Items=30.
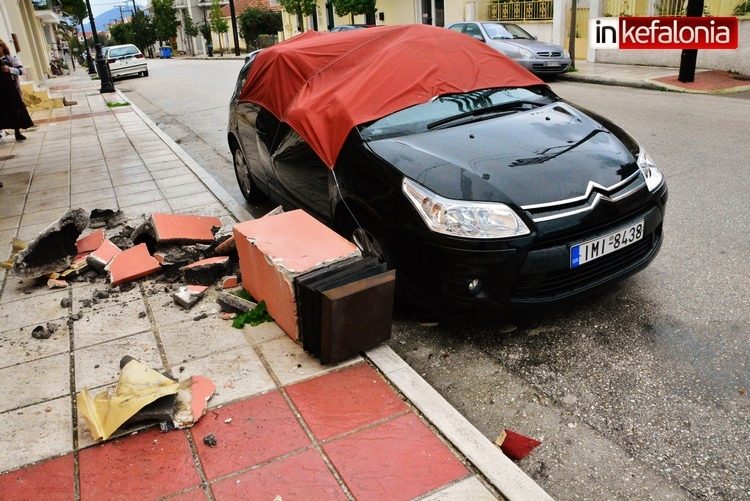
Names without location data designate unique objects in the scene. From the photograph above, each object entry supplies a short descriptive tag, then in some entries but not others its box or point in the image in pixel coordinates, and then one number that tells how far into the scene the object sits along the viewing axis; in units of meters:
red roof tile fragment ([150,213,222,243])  4.95
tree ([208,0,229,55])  62.34
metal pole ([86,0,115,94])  22.30
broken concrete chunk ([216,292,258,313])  4.06
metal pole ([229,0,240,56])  49.14
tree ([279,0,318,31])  40.97
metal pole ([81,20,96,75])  39.16
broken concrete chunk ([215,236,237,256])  4.81
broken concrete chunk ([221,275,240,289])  4.50
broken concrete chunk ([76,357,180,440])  2.91
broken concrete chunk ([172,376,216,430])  2.98
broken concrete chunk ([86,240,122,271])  4.79
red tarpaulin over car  4.41
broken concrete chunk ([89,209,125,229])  6.11
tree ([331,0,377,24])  32.94
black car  3.40
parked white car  29.53
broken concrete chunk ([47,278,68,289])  4.64
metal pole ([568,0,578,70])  18.36
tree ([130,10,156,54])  81.00
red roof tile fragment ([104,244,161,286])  4.61
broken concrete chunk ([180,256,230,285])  4.51
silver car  16.19
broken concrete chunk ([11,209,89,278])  4.64
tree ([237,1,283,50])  56.09
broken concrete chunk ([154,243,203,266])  4.79
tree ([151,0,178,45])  78.38
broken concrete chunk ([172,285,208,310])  4.18
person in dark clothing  10.88
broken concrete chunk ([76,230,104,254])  5.26
